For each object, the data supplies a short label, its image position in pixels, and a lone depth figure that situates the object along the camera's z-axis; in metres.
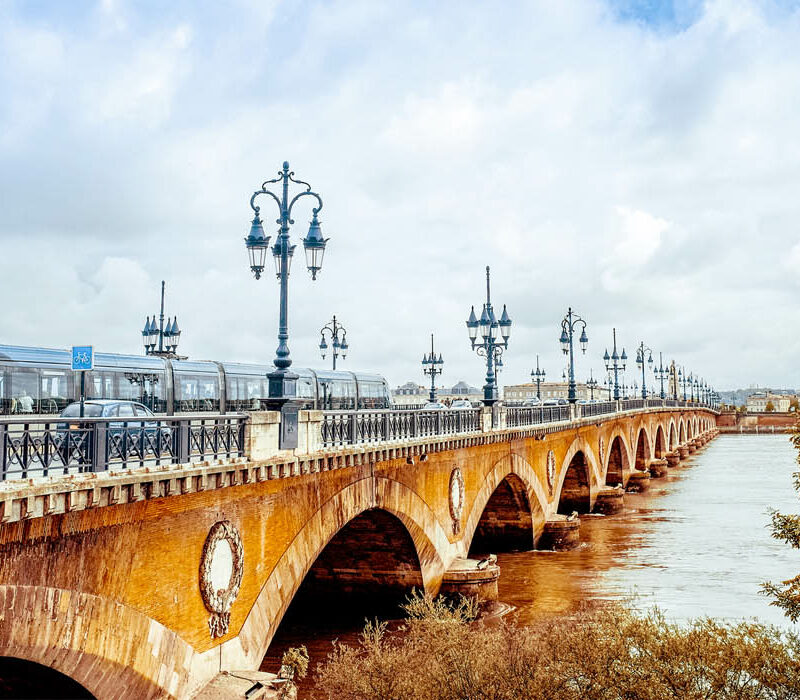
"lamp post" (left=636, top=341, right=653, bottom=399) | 68.58
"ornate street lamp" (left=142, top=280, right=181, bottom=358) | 30.02
